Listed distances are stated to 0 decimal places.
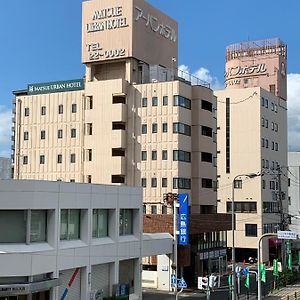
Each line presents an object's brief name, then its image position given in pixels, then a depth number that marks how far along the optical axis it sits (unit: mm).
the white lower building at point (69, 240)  28375
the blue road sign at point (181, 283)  34750
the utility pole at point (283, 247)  57853
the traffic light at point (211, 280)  35759
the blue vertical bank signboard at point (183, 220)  44406
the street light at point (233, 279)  34750
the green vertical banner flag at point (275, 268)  52581
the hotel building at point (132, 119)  55438
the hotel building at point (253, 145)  77812
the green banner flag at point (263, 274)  45734
